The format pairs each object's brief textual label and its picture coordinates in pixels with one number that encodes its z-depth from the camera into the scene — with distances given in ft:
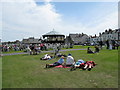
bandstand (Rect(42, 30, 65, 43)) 93.15
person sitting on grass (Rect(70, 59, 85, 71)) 22.78
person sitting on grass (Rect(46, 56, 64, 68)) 25.25
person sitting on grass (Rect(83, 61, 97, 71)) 21.86
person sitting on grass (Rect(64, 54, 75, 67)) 24.71
